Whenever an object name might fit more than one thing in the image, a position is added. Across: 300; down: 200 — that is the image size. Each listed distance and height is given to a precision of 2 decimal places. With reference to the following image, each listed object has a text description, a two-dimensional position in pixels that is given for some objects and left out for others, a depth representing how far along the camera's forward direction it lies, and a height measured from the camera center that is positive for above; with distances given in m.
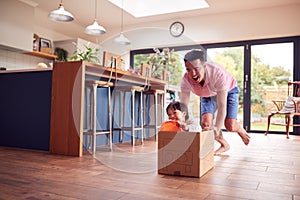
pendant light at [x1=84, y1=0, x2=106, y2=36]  3.98 +1.12
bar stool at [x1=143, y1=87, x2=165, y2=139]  3.92 -0.11
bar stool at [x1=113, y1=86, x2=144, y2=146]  3.08 +0.00
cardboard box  1.64 -0.29
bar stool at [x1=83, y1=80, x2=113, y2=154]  2.51 -0.02
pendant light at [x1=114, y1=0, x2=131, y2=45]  4.38 +1.07
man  1.95 +0.14
